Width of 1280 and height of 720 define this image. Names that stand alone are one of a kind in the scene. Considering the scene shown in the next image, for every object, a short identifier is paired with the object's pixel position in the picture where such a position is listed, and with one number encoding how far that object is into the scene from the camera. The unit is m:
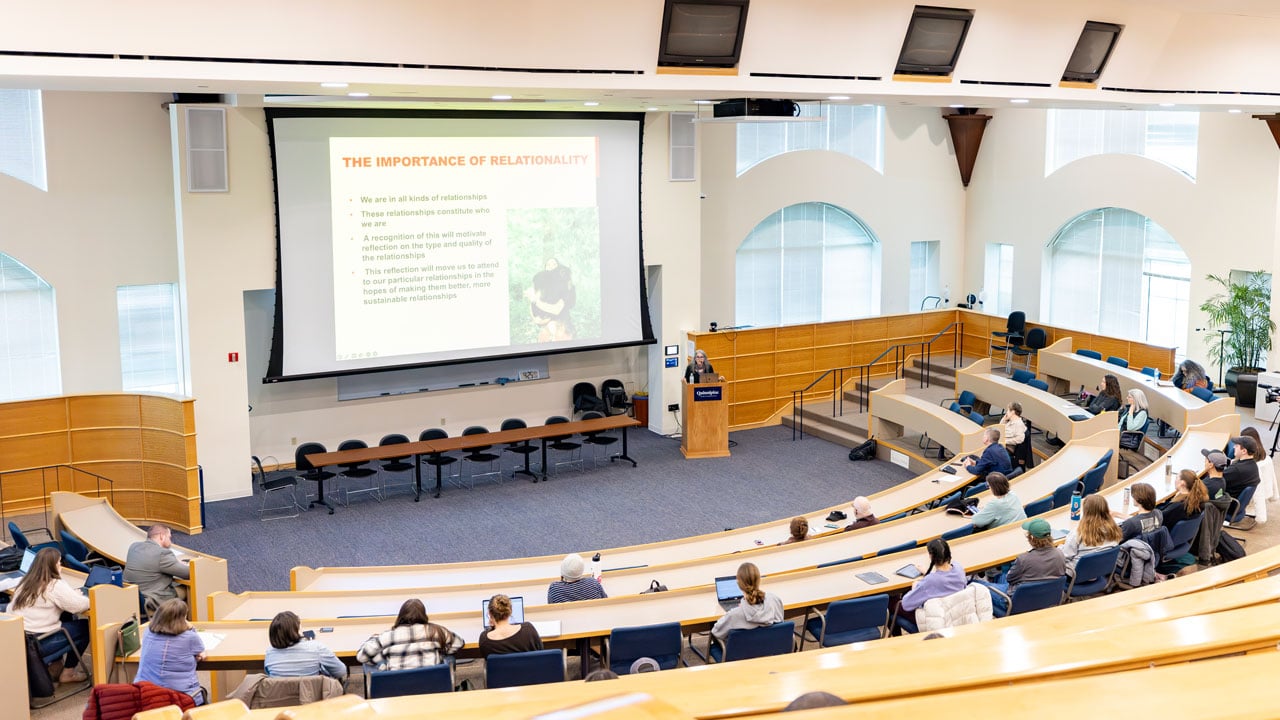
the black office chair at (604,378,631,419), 15.69
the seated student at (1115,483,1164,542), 7.85
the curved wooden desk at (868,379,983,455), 12.32
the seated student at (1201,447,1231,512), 8.68
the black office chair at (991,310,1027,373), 16.78
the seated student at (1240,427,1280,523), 9.71
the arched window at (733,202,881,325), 17.41
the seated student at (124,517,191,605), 8.14
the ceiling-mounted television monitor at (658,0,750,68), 7.93
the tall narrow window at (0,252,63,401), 12.43
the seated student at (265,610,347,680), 5.80
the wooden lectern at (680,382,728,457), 14.35
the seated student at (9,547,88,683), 7.17
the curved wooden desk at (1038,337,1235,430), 11.66
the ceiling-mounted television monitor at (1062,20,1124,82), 9.64
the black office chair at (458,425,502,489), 13.47
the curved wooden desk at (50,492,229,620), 8.27
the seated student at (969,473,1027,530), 8.53
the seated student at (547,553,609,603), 7.19
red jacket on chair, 5.09
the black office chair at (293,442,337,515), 12.55
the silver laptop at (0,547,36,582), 8.08
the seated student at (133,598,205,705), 5.99
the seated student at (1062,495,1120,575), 7.43
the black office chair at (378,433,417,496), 13.21
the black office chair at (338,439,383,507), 12.84
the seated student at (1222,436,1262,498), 9.19
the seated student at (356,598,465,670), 5.99
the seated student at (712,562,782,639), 6.37
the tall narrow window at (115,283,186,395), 13.15
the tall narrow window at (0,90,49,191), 12.14
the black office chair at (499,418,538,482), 13.67
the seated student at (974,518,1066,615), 7.02
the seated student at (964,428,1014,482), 10.54
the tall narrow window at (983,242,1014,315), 18.55
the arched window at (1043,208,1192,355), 15.83
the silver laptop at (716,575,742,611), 6.93
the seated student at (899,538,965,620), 6.77
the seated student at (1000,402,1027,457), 11.74
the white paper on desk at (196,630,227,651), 6.50
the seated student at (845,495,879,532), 8.97
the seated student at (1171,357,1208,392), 12.98
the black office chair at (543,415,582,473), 14.08
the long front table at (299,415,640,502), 12.63
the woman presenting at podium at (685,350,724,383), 14.49
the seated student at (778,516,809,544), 8.51
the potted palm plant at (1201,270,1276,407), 14.18
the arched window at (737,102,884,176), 16.88
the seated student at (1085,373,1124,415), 12.73
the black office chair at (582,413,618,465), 14.21
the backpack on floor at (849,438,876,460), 14.08
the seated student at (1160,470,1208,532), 8.18
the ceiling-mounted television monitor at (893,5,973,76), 8.74
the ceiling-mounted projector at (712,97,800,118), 10.30
